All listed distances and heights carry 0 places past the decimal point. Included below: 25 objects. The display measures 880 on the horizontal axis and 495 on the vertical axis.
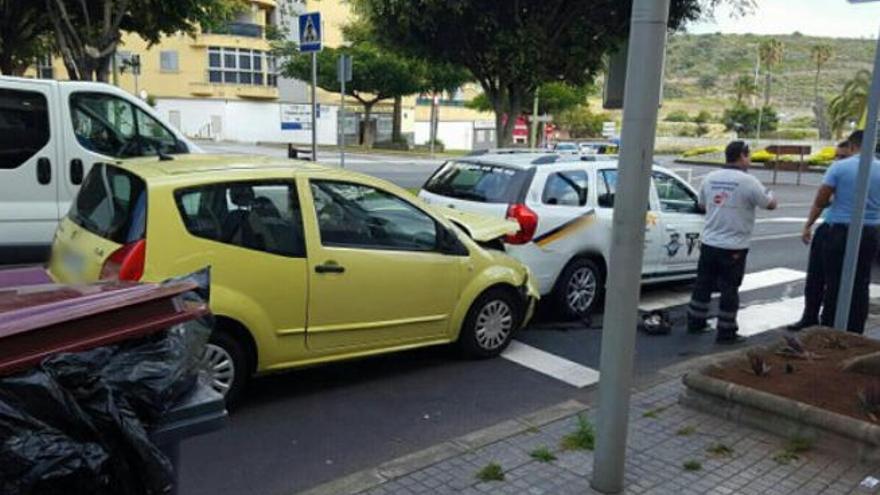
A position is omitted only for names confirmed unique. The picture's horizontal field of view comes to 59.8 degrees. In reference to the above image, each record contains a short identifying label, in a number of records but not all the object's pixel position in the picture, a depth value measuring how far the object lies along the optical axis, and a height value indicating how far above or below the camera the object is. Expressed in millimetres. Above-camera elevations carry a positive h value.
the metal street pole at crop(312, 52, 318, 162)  10711 -141
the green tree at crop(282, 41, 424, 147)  42906 +2292
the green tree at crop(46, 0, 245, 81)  12867 +1496
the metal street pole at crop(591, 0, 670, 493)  3219 -484
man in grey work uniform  6598 -845
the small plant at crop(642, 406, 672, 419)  4758 -1780
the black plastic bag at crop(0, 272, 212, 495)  2059 -902
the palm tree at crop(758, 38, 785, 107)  93369 +9616
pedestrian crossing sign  10438 +1065
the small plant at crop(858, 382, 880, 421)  4328 -1510
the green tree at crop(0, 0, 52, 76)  15023 +1528
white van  7395 -490
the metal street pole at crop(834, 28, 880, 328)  5078 -579
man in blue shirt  6316 -753
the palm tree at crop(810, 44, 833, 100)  90250 +9331
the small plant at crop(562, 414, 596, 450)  4203 -1739
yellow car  4508 -899
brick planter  4117 -1631
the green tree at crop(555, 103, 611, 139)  68438 -200
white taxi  6941 -836
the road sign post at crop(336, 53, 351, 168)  11680 +676
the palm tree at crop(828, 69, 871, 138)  54938 +2215
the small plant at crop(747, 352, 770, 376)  4992 -1529
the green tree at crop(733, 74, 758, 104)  95312 +5011
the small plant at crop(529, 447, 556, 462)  4041 -1754
